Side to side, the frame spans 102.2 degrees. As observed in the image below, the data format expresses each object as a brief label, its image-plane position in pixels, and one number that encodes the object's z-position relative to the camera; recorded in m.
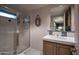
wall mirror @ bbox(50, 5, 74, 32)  1.56
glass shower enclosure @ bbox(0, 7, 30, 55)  1.64
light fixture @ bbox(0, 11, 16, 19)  1.62
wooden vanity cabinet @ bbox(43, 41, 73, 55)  1.52
